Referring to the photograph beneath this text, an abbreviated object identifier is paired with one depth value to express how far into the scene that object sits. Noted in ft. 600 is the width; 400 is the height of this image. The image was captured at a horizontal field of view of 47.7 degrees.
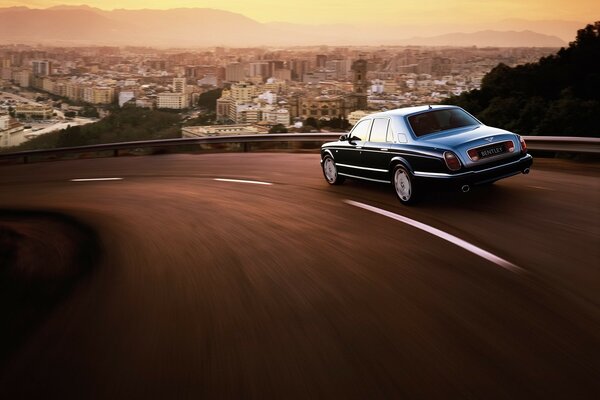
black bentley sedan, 31.96
